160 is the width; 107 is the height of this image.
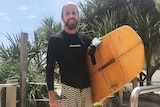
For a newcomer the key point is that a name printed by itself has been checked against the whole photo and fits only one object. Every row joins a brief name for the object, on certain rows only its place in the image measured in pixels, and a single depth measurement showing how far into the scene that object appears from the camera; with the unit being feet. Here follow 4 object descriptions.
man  3.99
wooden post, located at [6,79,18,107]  6.61
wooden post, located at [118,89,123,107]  9.37
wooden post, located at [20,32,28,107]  7.70
